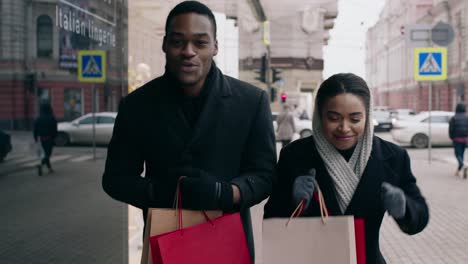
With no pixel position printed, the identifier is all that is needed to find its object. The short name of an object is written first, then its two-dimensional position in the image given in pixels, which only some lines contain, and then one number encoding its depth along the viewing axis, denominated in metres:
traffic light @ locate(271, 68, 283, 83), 20.53
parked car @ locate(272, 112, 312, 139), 24.27
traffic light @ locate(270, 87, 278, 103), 22.42
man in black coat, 1.93
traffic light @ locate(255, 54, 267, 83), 18.45
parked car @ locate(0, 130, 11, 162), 2.73
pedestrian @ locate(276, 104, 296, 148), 15.22
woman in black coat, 1.96
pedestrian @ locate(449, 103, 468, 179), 12.41
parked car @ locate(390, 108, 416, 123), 20.91
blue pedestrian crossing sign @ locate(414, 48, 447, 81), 14.02
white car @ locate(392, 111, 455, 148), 19.64
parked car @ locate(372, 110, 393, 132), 30.48
